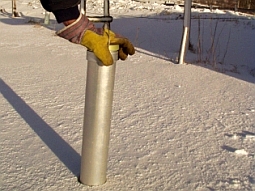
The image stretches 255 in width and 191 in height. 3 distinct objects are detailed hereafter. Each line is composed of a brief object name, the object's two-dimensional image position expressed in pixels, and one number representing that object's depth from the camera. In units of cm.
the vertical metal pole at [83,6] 183
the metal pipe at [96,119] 166
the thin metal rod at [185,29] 469
